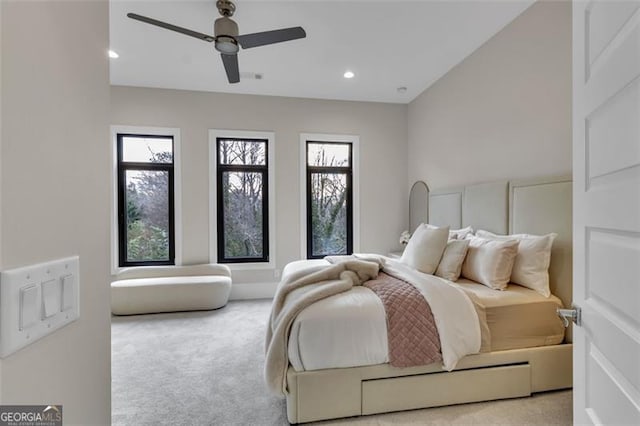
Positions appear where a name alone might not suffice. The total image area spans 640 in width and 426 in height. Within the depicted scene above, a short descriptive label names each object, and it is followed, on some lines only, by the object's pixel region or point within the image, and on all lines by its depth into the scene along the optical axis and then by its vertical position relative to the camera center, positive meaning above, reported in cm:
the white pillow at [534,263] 226 -40
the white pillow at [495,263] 232 -41
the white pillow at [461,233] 303 -24
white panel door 68 +0
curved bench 373 -97
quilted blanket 188 -75
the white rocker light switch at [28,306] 45 -14
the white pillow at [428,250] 278 -37
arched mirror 440 +8
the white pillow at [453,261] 265 -44
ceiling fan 231 +132
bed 183 -92
